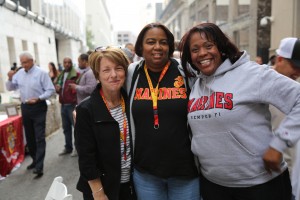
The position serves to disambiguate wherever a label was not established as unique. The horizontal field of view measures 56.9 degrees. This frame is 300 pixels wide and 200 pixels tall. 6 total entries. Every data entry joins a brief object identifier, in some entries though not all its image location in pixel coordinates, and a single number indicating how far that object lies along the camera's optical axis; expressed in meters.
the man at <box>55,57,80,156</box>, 6.08
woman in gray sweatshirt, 1.57
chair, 2.33
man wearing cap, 2.02
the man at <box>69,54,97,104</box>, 5.39
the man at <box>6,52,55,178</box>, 4.86
